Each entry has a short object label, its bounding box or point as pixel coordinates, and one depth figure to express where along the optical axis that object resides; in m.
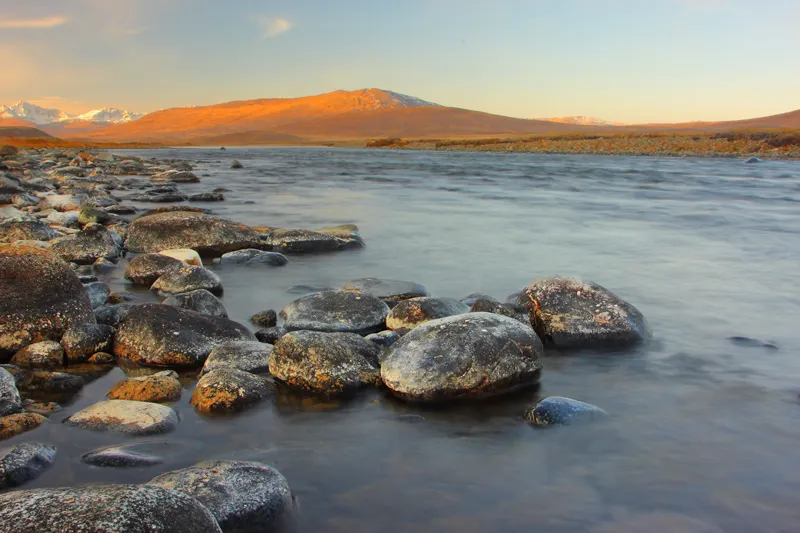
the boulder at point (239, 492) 2.88
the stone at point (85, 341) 4.96
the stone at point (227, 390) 4.13
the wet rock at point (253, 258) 8.58
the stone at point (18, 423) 3.70
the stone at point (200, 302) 5.93
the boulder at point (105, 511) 2.17
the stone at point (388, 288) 6.71
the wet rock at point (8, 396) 3.94
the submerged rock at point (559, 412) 4.00
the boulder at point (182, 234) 9.15
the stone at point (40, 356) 4.82
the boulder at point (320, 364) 4.46
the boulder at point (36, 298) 5.04
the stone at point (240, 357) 4.71
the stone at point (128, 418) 3.79
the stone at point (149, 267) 7.30
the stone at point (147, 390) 4.23
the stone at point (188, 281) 6.83
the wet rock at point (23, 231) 8.98
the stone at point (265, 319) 6.04
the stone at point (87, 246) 8.38
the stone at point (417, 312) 5.64
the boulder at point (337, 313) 5.68
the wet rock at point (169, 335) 4.92
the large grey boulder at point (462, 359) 4.36
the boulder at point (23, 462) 3.16
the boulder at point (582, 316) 5.54
